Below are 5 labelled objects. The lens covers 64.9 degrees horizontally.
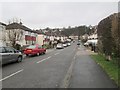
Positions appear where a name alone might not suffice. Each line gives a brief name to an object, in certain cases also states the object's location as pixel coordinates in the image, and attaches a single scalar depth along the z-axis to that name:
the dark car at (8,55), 7.40
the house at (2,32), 22.94
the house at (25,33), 25.39
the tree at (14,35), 20.32
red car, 13.00
